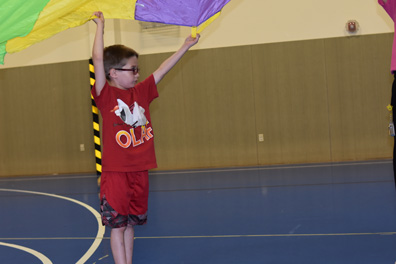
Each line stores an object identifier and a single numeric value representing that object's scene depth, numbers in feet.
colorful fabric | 7.65
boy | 8.75
